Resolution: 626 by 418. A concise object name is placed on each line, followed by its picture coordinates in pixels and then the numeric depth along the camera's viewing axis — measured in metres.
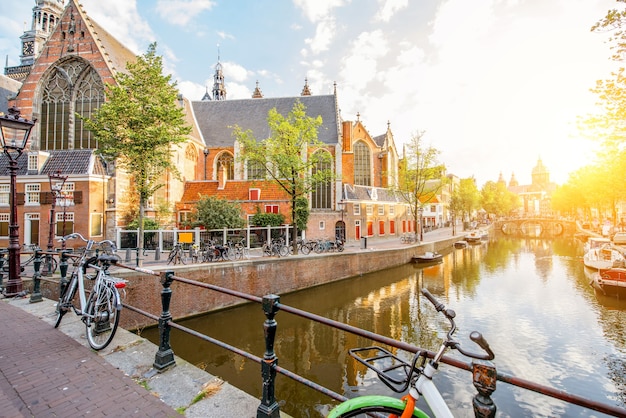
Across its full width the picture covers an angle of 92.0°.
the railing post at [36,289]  6.21
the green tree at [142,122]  14.05
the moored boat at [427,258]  24.93
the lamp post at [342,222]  27.60
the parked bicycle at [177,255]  12.89
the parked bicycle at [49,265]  9.70
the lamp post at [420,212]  31.20
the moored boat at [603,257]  18.92
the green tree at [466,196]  49.50
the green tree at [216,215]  17.36
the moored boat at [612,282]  14.73
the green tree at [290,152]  17.84
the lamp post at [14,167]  6.67
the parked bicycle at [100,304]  3.83
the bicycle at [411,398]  1.75
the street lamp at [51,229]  10.18
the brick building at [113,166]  18.81
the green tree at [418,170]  30.19
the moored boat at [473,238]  39.50
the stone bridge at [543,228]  57.44
